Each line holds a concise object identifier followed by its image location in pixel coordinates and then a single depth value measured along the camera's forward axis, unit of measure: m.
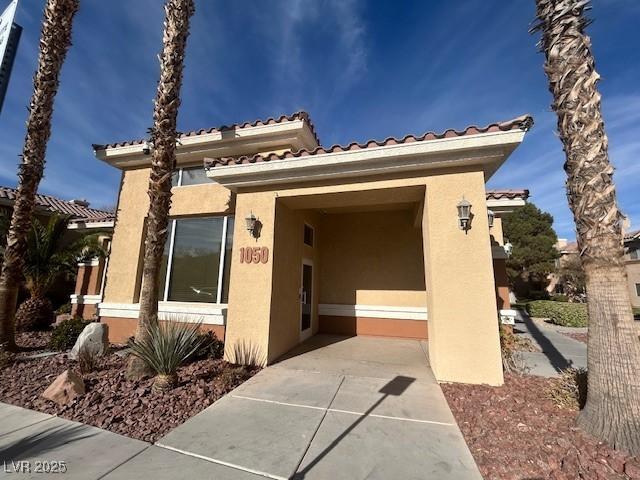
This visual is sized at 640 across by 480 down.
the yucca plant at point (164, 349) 5.15
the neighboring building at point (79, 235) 10.61
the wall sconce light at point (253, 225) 6.99
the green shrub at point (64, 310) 11.35
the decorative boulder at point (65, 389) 4.70
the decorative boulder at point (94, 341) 6.82
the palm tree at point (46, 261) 9.95
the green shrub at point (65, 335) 7.80
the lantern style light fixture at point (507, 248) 9.20
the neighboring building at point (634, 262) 26.30
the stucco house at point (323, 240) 5.61
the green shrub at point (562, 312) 13.78
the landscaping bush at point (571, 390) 4.29
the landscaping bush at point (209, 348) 6.95
